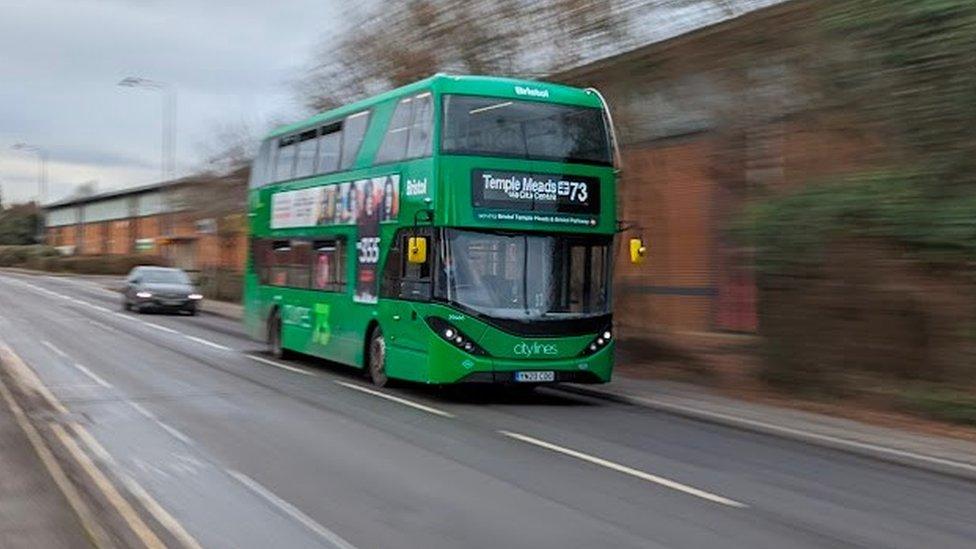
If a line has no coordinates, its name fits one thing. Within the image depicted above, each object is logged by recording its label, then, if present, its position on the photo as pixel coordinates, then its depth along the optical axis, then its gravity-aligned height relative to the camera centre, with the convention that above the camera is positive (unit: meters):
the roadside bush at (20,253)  90.78 +0.00
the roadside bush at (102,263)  75.31 -0.57
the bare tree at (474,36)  20.05 +4.41
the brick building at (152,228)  51.06 +1.87
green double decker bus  14.07 +0.39
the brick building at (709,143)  15.60 +1.91
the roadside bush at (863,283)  12.84 -0.13
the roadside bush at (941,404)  12.46 -1.47
